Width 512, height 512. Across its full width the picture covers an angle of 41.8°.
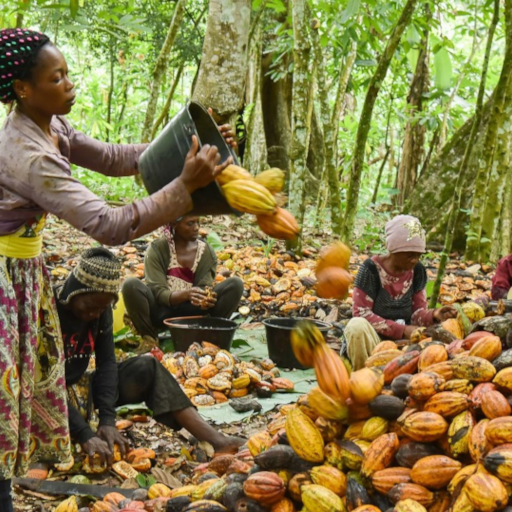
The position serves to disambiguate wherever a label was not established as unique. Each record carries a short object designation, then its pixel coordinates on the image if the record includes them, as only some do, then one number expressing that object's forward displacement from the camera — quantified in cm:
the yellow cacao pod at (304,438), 195
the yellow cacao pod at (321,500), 178
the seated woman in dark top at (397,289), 332
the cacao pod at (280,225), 183
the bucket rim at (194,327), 389
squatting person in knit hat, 256
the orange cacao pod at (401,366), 215
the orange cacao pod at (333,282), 203
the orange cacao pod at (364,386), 194
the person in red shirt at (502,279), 382
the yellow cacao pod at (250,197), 179
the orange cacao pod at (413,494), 170
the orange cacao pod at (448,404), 185
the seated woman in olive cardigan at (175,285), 422
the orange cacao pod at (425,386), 191
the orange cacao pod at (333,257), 209
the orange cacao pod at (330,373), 191
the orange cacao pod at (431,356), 208
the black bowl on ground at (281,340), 392
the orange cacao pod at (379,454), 182
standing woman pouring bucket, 169
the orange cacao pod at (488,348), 201
